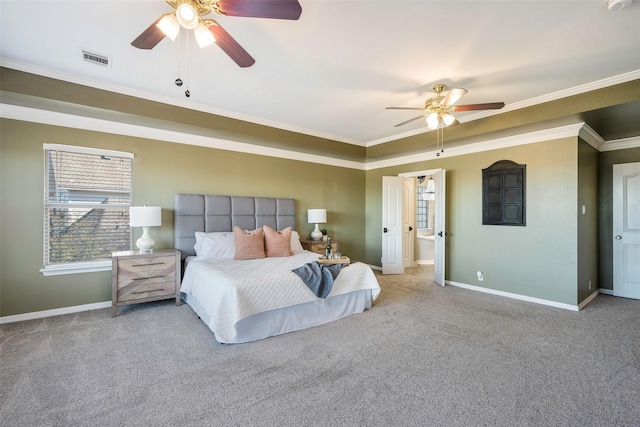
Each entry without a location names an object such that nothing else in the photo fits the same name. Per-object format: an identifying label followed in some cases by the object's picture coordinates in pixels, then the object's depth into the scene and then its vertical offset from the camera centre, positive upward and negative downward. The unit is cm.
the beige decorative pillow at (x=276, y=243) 427 -45
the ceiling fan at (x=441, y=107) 314 +126
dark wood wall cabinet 434 +30
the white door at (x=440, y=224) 509 -21
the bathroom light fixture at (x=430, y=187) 745 +68
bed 277 -73
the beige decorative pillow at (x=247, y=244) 399 -45
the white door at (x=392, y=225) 604 -26
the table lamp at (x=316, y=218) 547 -9
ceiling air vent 278 +158
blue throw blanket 319 -74
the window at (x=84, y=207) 354 +10
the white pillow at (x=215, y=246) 407 -47
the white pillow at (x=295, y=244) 475 -53
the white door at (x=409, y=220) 690 -18
